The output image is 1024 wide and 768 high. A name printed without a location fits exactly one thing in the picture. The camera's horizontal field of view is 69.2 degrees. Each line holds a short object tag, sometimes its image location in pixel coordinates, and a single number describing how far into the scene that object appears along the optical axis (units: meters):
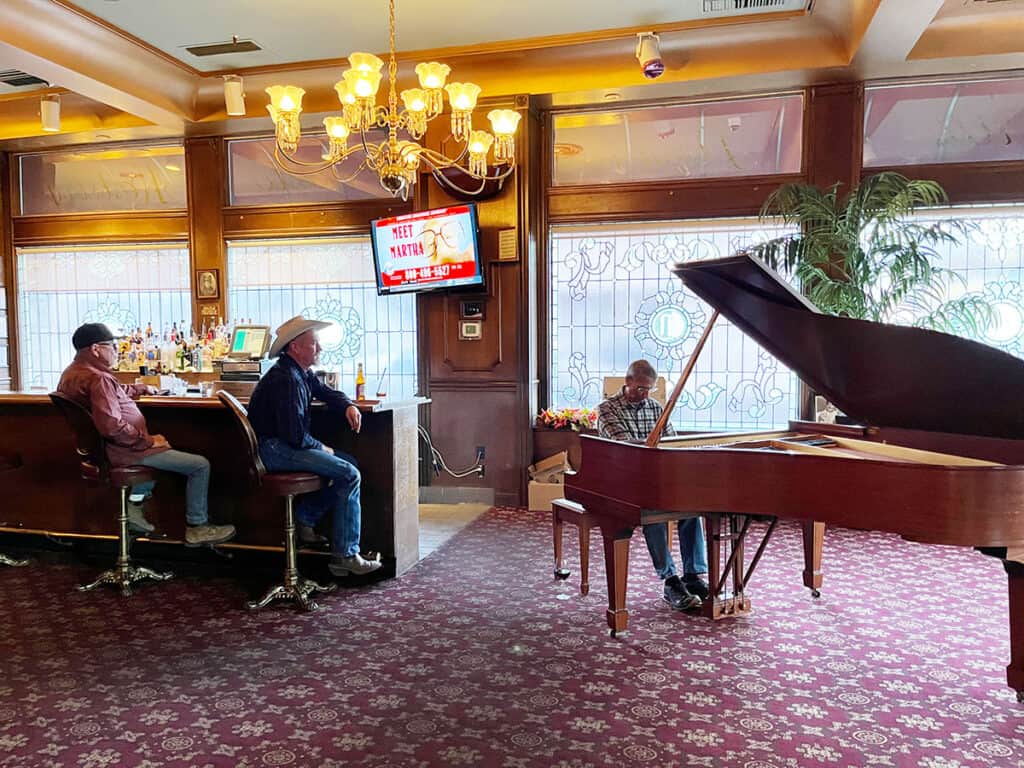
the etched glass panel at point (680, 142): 5.73
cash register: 5.07
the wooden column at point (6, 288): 7.16
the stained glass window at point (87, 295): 6.97
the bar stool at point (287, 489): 3.54
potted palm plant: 4.85
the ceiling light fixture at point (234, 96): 5.88
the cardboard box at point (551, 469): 5.87
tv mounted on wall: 5.75
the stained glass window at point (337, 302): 6.50
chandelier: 3.81
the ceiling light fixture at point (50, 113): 6.25
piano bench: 3.73
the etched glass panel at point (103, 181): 6.93
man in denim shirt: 3.63
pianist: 3.65
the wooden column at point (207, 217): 6.65
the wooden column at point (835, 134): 5.46
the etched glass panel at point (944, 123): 5.34
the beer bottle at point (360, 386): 4.25
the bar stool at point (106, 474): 3.75
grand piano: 2.31
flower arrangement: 5.99
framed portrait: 6.71
